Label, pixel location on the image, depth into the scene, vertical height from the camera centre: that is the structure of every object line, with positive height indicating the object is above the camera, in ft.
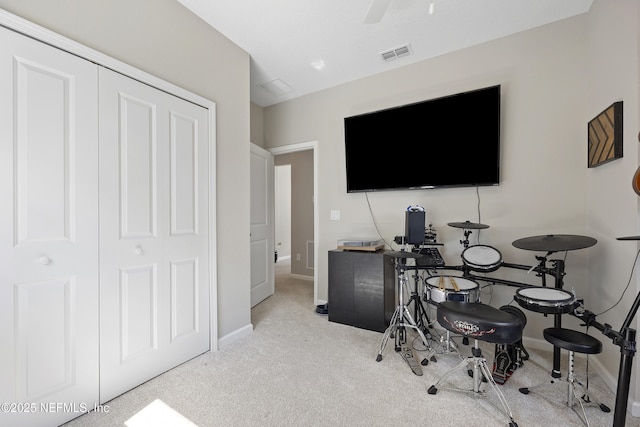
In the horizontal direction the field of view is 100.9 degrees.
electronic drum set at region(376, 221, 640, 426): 4.72 -1.96
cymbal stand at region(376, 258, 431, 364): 7.21 -3.08
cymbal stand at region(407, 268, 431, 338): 8.18 -3.07
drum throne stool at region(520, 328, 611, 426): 4.68 -2.41
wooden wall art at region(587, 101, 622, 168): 5.65 +1.77
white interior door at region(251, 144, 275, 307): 11.54 -0.56
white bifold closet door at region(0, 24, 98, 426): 4.27 -0.33
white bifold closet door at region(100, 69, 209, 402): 5.48 -0.45
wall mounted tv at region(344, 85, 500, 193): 8.04 +2.33
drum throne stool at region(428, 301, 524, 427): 4.73 -2.10
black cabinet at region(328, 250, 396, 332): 8.87 -2.65
